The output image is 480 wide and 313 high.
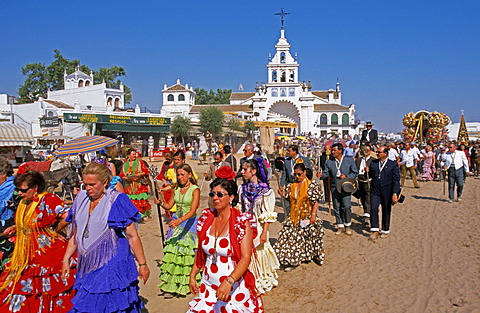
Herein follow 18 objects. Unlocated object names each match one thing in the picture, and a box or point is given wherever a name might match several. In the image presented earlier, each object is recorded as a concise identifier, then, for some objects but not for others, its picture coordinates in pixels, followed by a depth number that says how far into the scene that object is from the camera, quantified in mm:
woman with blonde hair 2957
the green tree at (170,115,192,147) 36688
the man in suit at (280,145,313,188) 8648
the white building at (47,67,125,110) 46062
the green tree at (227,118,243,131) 39250
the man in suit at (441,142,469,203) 11242
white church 65875
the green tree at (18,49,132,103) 66625
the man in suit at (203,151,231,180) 6826
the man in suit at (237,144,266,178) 7145
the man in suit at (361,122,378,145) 11755
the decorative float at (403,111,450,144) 21891
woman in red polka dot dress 2986
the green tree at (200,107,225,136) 40812
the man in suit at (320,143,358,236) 7938
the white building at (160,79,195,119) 67188
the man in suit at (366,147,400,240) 7277
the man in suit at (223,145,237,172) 7598
